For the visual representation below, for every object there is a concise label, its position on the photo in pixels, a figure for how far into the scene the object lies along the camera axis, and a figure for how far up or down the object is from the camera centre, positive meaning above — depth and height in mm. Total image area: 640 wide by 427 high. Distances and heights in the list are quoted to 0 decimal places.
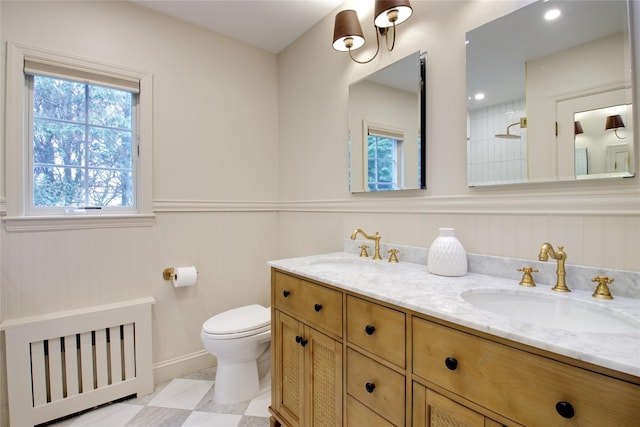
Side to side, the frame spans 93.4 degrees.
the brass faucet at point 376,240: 1640 -166
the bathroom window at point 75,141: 1597 +435
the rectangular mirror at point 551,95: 950 +404
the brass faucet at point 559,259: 960 -164
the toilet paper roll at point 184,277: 1995 -426
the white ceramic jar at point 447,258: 1206 -197
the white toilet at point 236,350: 1719 -807
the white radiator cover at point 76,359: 1542 -809
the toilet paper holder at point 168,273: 2031 -405
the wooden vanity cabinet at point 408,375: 602 -444
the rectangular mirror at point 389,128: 1479 +444
